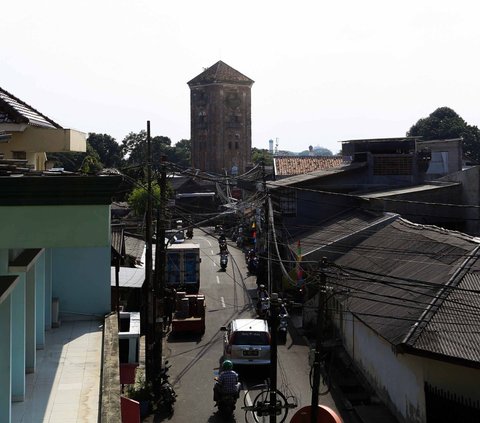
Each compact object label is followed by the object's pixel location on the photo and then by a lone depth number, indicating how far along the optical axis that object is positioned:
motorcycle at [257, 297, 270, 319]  26.44
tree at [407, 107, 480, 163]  95.62
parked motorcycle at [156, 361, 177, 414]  16.83
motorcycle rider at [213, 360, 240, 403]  16.16
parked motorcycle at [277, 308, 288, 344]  24.02
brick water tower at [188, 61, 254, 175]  82.38
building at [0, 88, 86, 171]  12.86
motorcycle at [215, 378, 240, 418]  16.12
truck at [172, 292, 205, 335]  24.92
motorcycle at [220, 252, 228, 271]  40.66
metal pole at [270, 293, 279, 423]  13.58
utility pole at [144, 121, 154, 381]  18.17
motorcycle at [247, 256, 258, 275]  37.94
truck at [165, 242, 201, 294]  32.38
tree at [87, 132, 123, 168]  101.43
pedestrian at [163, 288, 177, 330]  26.35
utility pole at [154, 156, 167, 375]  18.12
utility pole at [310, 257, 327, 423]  12.54
